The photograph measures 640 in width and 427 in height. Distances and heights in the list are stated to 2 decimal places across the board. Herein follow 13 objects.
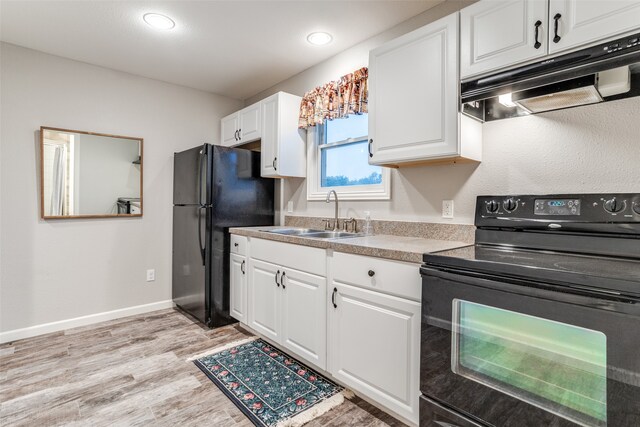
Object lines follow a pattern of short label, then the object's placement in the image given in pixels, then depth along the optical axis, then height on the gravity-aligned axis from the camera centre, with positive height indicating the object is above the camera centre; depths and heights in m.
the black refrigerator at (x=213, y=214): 2.91 -0.07
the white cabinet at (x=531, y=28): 1.19 +0.75
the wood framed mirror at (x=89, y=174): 2.84 +0.29
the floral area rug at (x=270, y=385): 1.75 -1.10
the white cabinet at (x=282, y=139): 2.93 +0.63
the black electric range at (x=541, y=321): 0.94 -0.37
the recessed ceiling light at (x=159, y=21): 2.25 +1.32
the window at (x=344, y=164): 2.55 +0.38
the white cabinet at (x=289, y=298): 2.00 -0.63
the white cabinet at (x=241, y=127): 3.19 +0.85
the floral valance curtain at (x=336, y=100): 2.44 +0.88
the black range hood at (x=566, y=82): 1.21 +0.55
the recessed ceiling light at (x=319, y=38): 2.49 +1.33
